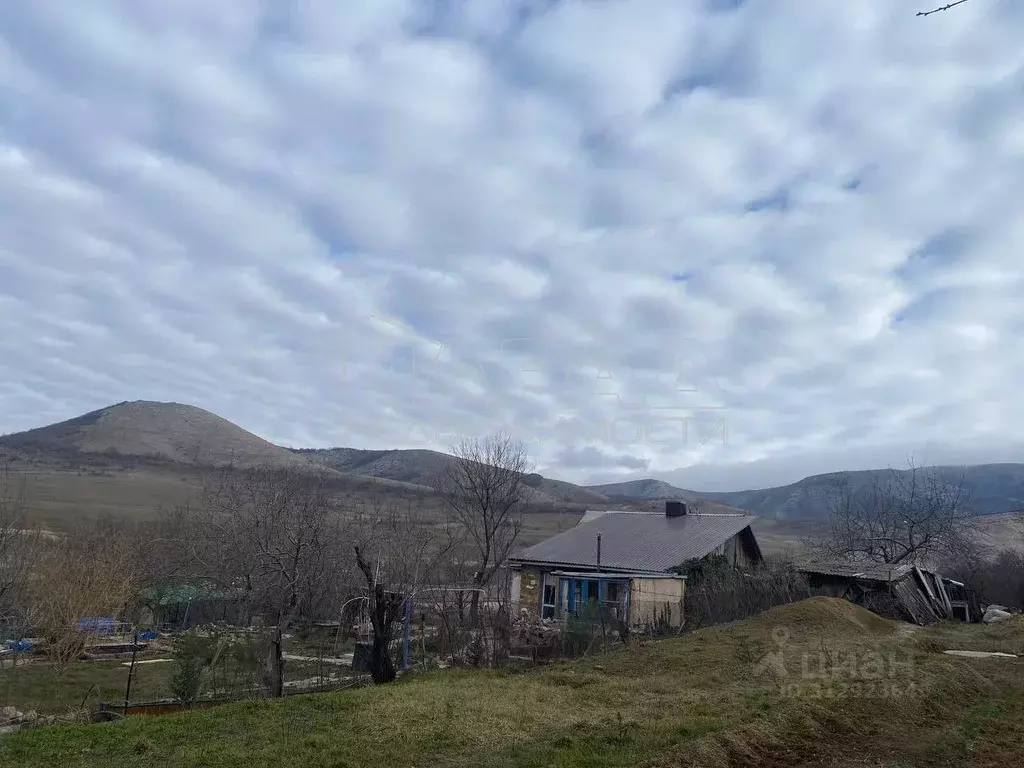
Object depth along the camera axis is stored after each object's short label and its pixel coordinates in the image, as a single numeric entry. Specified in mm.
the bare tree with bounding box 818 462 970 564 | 34688
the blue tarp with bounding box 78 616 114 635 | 21641
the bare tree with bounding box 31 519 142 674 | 20531
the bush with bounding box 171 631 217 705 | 12078
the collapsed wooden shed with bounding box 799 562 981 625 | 24295
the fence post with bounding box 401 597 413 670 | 15523
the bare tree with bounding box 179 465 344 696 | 16156
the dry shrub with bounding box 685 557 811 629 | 21812
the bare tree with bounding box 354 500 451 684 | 13414
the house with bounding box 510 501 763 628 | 23906
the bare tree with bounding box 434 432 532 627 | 31344
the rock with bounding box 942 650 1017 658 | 14523
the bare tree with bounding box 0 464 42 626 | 18766
